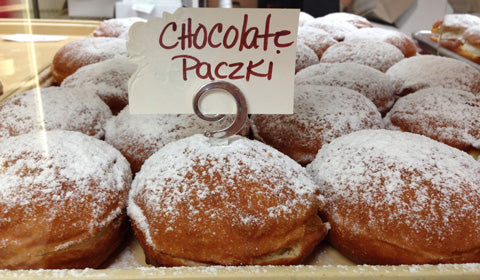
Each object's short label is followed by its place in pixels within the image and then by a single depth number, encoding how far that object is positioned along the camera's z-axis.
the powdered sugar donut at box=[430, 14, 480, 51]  0.38
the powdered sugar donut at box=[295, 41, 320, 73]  0.35
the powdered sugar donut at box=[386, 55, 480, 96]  0.28
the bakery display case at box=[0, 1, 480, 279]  0.14
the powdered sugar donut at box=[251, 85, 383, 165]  0.21
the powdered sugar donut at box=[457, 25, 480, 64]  0.38
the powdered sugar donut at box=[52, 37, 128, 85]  0.33
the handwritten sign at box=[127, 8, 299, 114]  0.15
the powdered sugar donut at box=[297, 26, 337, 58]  0.42
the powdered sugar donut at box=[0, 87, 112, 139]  0.21
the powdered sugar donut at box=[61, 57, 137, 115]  0.27
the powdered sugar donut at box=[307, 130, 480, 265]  0.15
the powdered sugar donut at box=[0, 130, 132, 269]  0.14
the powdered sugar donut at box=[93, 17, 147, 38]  0.44
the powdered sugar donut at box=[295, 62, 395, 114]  0.27
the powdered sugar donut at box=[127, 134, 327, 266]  0.14
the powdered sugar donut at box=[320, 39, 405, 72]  0.35
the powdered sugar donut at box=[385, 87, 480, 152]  0.22
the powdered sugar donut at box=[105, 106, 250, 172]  0.21
